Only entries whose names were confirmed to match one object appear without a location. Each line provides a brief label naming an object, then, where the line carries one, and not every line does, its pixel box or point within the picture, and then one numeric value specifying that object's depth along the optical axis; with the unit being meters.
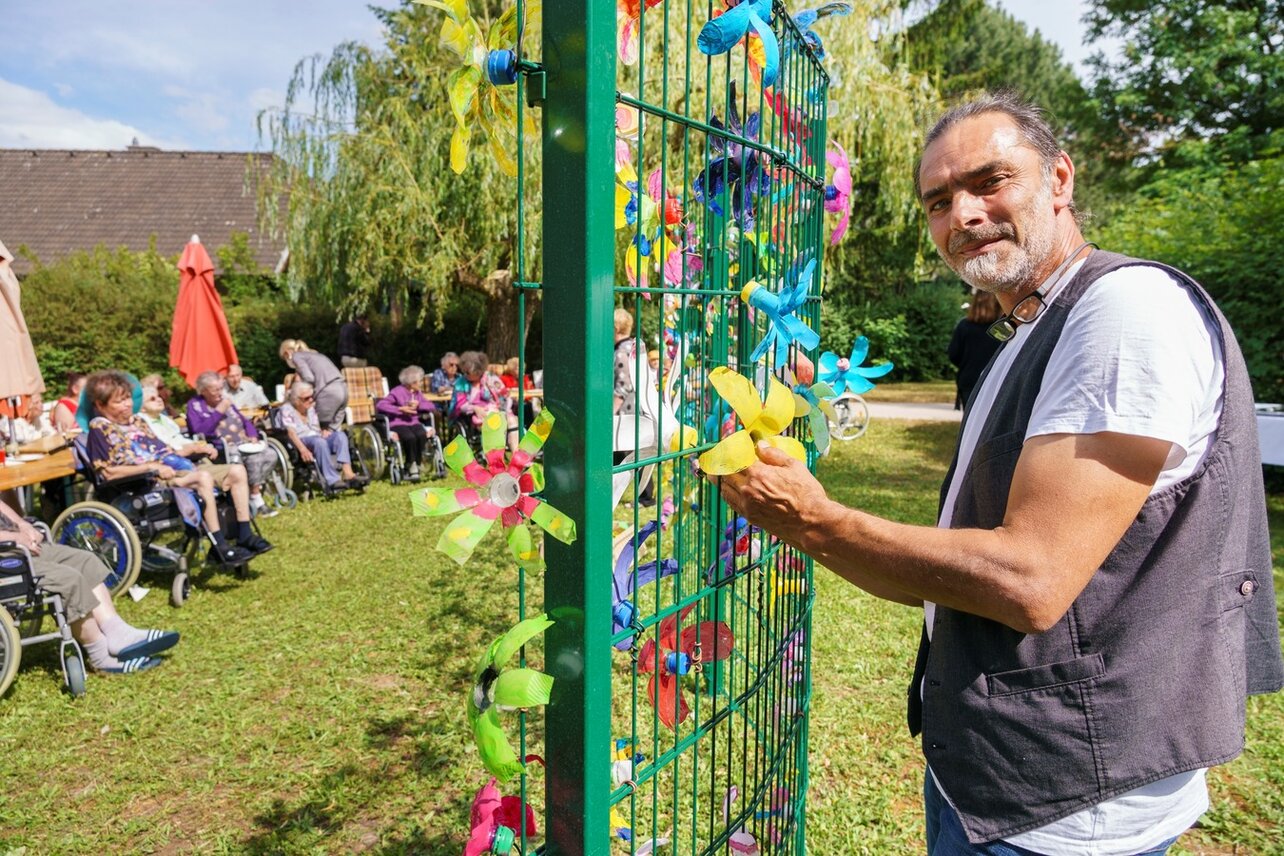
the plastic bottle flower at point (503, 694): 0.97
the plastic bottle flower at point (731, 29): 1.06
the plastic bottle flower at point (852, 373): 1.56
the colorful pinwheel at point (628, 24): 1.19
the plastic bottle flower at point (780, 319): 1.21
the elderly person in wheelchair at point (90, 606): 3.53
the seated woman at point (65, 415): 6.21
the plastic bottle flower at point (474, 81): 0.98
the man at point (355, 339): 10.08
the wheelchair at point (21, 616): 3.31
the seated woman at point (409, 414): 7.94
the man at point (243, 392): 7.75
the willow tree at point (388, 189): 9.21
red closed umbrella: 7.19
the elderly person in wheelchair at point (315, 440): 7.17
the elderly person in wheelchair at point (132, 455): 4.64
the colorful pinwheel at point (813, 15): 1.56
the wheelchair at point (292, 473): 6.88
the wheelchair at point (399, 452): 7.91
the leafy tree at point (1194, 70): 15.62
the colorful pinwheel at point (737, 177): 1.30
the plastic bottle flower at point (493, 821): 1.10
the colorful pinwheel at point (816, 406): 1.33
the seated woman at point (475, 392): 8.02
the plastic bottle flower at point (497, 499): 0.95
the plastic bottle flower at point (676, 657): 1.36
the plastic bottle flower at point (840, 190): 2.12
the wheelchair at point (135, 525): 4.40
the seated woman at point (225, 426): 6.01
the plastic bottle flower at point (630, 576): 1.12
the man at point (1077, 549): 0.92
